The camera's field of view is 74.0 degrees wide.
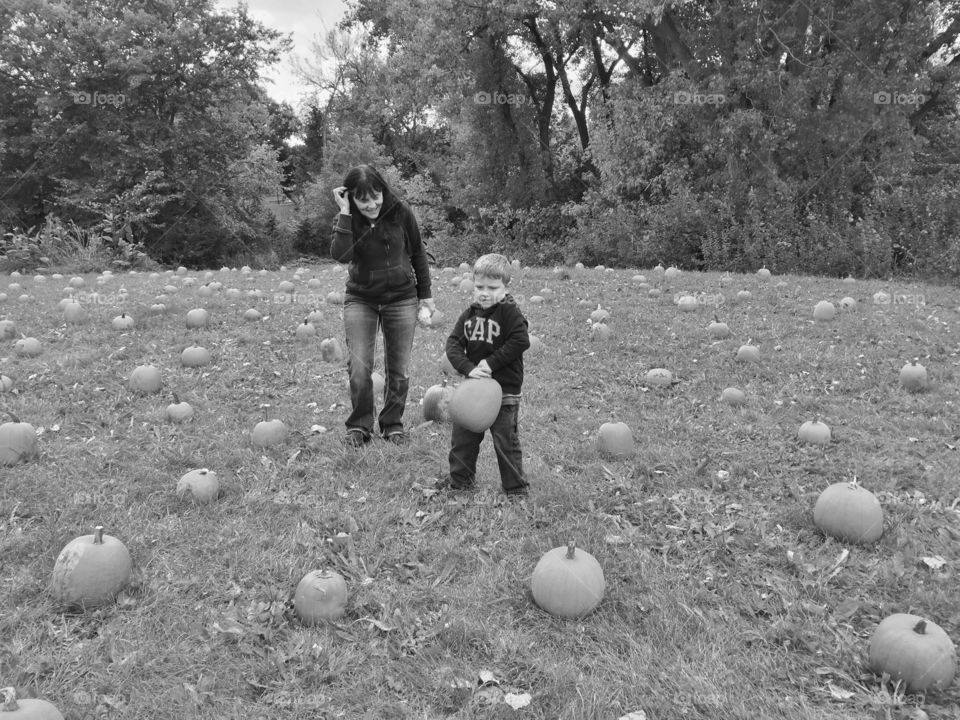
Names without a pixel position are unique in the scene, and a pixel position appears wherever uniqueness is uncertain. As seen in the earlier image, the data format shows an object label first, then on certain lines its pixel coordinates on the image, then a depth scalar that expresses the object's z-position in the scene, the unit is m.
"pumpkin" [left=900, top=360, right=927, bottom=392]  6.54
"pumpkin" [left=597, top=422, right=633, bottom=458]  5.24
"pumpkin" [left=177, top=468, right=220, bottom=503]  4.32
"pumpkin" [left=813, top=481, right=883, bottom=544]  3.92
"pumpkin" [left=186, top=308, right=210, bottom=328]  8.73
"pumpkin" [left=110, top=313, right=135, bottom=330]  8.47
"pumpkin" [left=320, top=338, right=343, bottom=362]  7.66
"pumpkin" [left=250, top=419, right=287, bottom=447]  5.33
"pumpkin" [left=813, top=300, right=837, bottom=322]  9.27
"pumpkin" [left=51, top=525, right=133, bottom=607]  3.17
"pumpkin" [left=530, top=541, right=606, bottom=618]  3.25
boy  4.12
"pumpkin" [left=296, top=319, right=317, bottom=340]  8.41
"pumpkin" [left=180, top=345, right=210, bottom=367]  7.33
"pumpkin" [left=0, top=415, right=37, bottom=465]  4.70
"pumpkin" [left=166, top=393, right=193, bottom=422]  5.76
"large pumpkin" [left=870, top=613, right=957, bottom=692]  2.75
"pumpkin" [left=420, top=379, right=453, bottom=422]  5.93
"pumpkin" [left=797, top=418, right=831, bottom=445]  5.40
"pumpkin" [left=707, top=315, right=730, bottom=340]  8.51
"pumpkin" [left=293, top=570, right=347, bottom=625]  3.20
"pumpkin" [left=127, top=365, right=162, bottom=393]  6.45
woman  4.86
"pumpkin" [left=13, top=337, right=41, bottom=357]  7.46
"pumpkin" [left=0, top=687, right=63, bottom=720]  2.29
